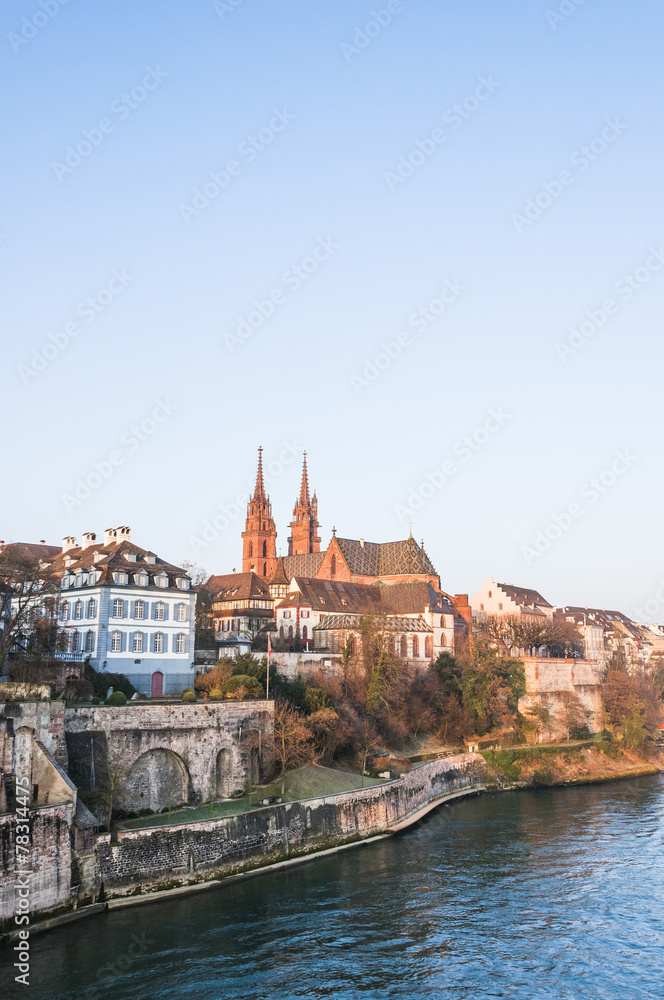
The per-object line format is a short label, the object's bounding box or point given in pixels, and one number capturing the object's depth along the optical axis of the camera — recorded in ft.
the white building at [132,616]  186.19
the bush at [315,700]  191.11
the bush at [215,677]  185.80
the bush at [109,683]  167.94
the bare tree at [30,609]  150.61
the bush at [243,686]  173.73
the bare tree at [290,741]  164.25
